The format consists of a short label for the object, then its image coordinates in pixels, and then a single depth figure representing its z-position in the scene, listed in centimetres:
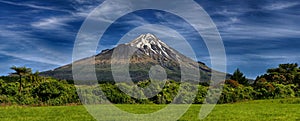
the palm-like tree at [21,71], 3691
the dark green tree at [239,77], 6681
